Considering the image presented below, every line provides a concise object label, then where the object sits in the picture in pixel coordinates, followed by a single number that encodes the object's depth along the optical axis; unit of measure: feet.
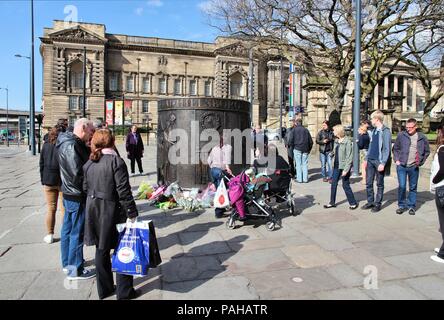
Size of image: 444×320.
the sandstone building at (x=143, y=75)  207.21
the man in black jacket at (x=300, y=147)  35.64
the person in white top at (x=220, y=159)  23.27
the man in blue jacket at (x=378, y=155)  23.91
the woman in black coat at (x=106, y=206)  12.07
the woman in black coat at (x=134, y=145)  40.45
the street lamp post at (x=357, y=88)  38.60
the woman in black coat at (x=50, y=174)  17.53
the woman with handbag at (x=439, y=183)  15.31
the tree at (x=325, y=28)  59.77
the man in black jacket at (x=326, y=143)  36.50
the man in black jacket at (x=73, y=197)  13.88
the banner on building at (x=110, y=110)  164.35
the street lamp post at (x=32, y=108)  84.70
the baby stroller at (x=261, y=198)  20.40
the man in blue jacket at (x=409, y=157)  22.93
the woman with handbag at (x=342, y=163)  24.20
